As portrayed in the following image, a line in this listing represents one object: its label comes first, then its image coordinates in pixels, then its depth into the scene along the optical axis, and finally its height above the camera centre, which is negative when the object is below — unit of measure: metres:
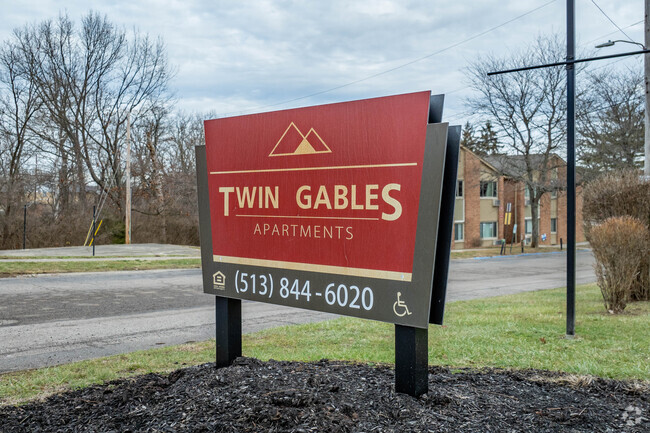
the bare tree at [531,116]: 36.72 +7.42
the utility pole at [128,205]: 27.63 +1.05
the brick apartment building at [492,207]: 41.75 +1.59
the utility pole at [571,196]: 7.01 +0.38
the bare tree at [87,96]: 32.56 +8.00
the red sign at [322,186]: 3.68 +0.30
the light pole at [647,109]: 14.74 +3.14
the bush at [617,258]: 9.25 -0.56
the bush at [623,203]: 11.12 +0.47
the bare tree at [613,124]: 32.69 +6.10
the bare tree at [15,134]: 30.77 +5.30
